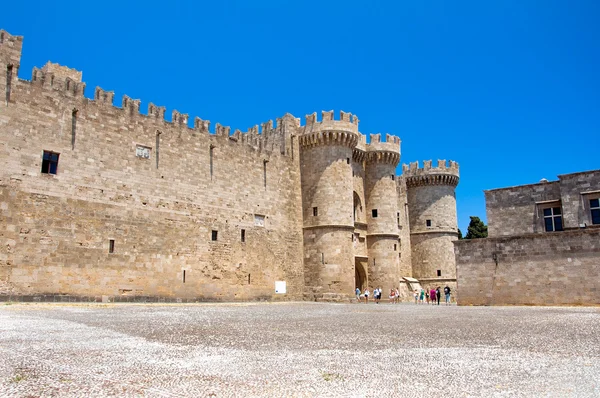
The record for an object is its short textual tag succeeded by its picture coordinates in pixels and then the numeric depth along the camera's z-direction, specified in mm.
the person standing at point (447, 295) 27133
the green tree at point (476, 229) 50250
